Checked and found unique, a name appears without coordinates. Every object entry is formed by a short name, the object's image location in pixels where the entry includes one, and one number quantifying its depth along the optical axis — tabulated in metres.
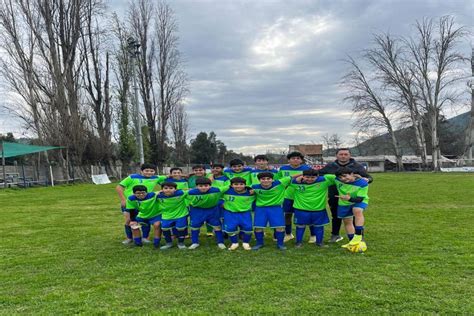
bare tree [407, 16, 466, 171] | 35.81
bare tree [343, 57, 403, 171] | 41.25
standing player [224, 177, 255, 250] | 5.66
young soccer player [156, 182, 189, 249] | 5.81
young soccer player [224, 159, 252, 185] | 6.29
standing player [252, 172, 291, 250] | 5.61
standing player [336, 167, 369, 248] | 5.40
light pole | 16.98
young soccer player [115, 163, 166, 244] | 6.27
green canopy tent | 21.75
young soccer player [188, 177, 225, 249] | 5.80
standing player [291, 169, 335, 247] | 5.59
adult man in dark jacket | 5.72
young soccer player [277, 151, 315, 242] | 6.12
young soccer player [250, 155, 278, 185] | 6.26
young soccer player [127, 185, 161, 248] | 5.91
